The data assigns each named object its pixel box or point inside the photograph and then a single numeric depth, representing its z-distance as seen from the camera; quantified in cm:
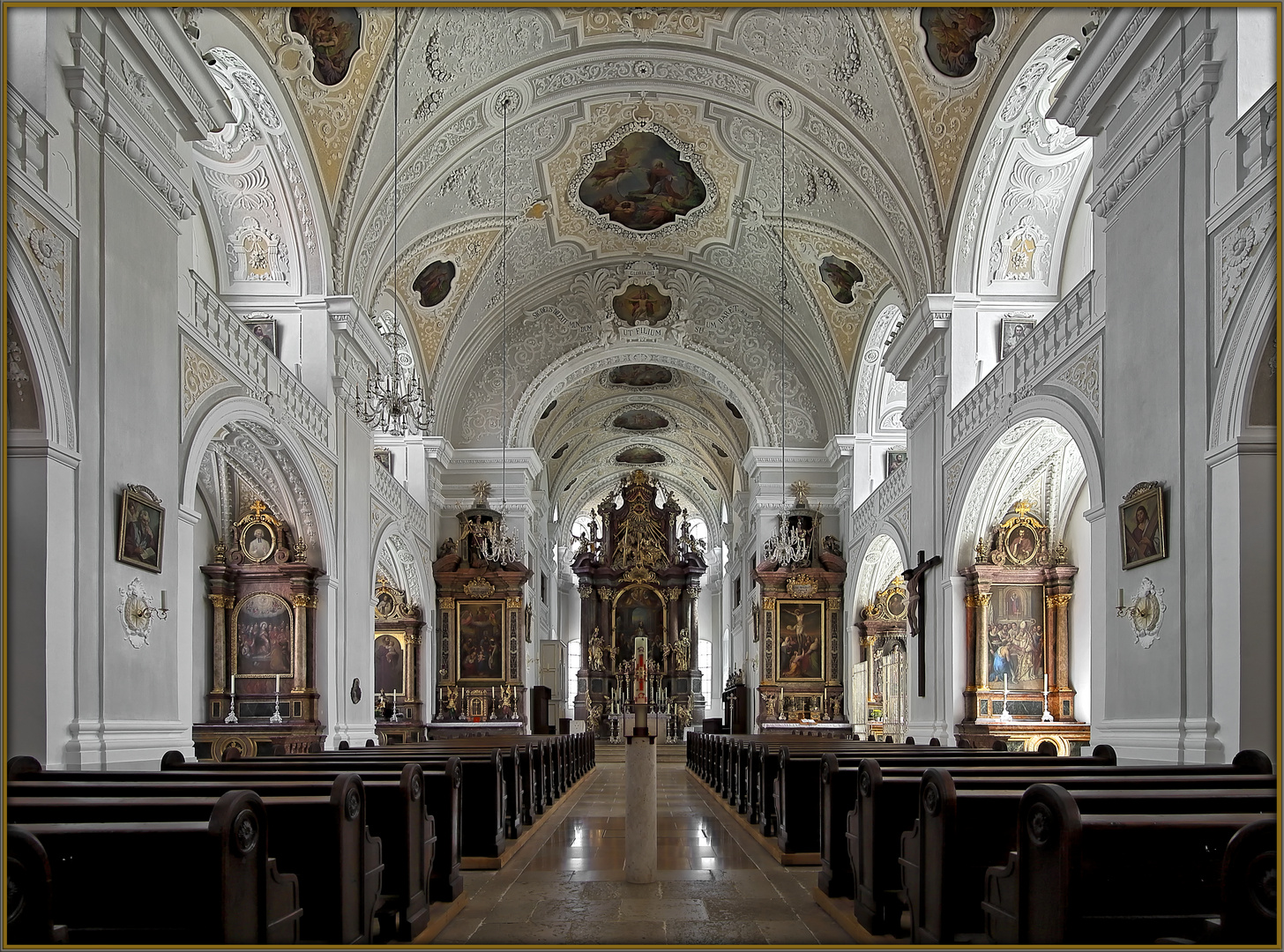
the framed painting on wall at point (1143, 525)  774
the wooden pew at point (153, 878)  343
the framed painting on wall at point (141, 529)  777
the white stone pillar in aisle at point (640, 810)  644
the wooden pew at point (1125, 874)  348
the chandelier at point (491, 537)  1911
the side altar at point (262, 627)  1313
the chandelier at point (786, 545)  1838
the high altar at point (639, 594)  3462
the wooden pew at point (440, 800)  584
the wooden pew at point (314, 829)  404
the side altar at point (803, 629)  2184
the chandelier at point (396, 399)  1085
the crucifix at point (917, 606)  1440
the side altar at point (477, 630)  2181
